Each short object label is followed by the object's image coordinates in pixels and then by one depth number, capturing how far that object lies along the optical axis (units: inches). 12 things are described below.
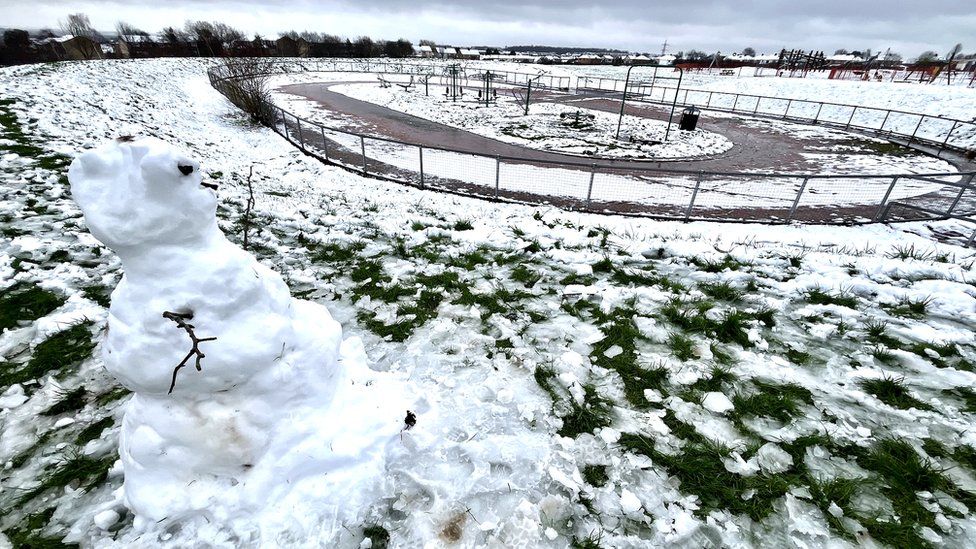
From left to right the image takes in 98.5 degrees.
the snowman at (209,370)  78.2
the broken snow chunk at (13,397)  123.9
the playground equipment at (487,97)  1037.3
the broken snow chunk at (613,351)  160.7
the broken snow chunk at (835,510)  102.8
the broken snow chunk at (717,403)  134.7
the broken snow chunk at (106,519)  94.8
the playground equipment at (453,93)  1088.6
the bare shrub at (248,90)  689.0
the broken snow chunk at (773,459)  115.7
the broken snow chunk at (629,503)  105.4
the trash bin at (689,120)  792.6
